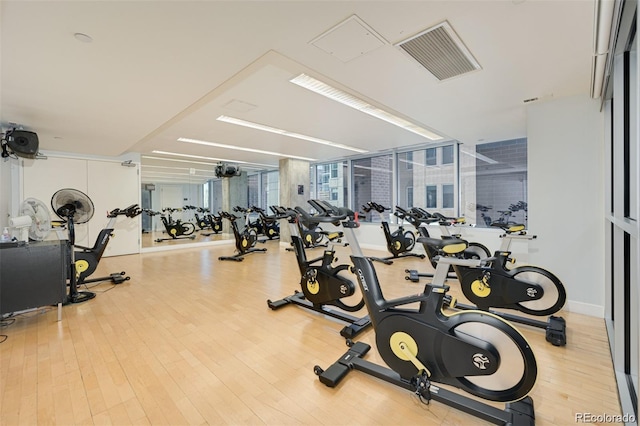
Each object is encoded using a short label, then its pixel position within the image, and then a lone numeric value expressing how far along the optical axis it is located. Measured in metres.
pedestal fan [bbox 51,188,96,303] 3.82
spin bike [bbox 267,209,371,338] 2.90
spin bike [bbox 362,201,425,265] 6.26
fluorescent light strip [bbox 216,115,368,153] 4.54
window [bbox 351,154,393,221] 8.00
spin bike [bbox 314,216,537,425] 1.58
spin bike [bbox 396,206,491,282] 4.26
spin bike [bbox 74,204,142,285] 4.17
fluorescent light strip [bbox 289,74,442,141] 3.20
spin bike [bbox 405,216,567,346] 2.80
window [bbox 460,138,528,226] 5.81
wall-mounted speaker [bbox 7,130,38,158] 4.06
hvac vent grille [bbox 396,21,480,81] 2.15
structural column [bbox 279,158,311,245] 8.62
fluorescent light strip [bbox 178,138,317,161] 5.83
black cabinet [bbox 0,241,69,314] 2.80
